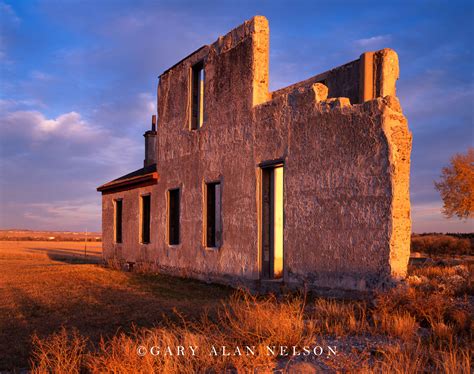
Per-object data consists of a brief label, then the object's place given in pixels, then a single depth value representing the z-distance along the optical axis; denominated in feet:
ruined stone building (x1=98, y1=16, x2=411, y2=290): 26.30
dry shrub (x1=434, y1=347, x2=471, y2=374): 12.73
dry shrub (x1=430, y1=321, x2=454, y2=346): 16.97
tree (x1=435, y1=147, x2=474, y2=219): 97.19
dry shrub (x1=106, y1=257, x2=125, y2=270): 56.89
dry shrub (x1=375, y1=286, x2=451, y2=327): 20.47
